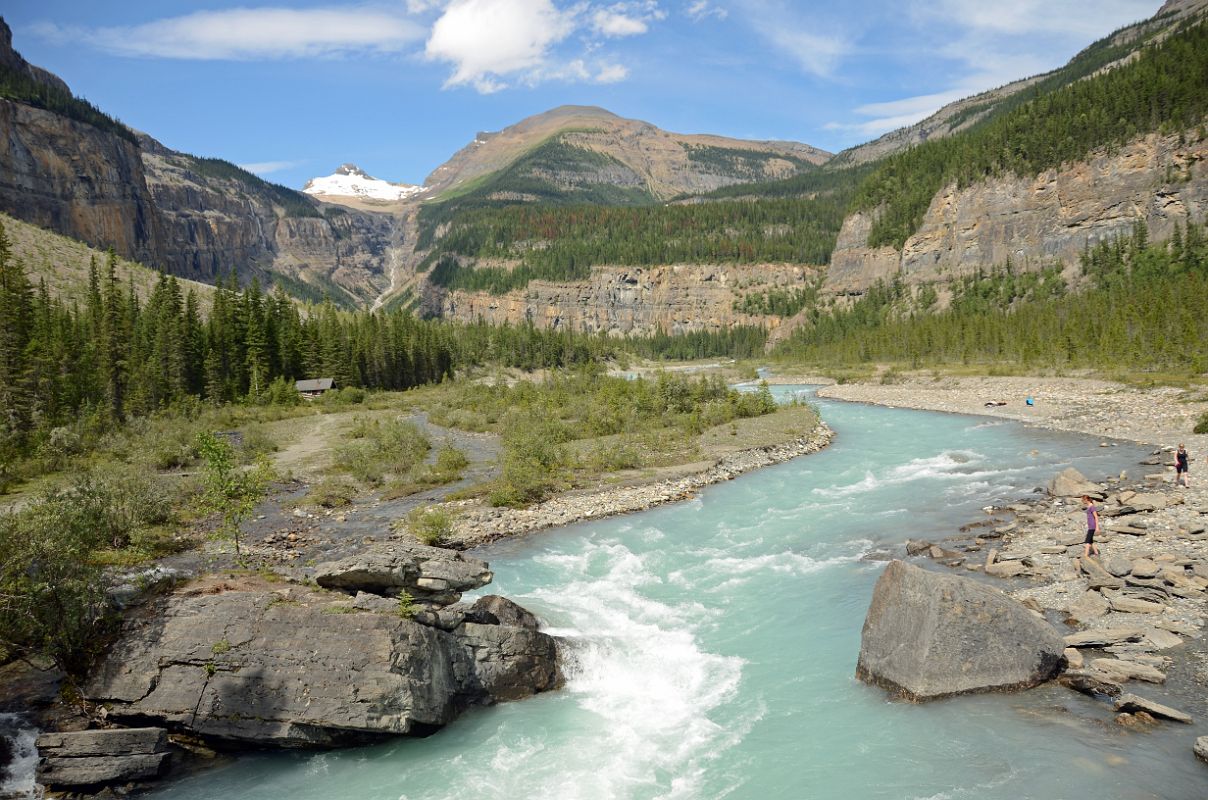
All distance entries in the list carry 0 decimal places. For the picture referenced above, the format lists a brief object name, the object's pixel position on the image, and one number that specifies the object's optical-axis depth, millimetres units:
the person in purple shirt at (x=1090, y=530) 19219
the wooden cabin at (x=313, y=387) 77062
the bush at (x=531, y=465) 32875
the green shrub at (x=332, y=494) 32500
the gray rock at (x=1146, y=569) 17047
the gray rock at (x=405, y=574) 15055
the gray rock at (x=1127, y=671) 13023
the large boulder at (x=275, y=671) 12633
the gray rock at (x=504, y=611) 16250
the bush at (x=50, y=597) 12234
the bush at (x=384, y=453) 38781
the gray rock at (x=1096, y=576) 17188
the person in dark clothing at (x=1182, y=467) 25500
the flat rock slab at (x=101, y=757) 11539
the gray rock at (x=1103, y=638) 14445
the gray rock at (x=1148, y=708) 11783
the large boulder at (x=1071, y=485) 27000
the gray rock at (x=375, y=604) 14180
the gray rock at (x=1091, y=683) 12961
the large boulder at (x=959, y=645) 13805
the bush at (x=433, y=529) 26000
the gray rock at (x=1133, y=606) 15641
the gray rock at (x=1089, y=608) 15922
